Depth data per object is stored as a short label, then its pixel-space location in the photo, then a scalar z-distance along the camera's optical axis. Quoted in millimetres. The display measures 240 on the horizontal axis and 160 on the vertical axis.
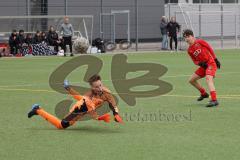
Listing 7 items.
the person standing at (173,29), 42094
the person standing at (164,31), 43406
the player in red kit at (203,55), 14414
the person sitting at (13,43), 37375
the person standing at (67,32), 36350
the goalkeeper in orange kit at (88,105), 10950
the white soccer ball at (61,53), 38522
